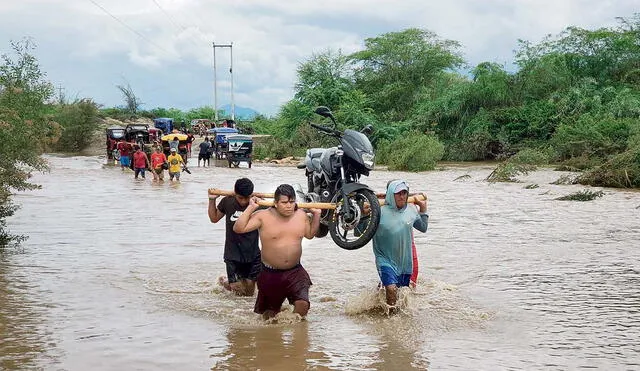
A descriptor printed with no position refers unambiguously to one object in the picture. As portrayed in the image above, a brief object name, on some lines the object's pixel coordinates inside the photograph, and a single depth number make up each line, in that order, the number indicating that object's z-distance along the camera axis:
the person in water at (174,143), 25.25
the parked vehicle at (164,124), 46.49
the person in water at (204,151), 36.59
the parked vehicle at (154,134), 38.28
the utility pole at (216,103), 68.38
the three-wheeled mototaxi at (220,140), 40.41
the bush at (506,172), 25.58
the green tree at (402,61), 55.22
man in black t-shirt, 7.89
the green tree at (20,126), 11.81
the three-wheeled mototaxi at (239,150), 35.78
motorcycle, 7.73
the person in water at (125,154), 32.28
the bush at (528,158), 26.95
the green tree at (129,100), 74.19
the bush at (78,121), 53.03
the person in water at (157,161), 24.98
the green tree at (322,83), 49.03
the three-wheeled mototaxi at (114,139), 38.00
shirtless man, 6.86
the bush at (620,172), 22.09
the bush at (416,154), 33.66
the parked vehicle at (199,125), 58.91
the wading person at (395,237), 7.43
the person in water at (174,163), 24.92
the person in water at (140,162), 26.72
